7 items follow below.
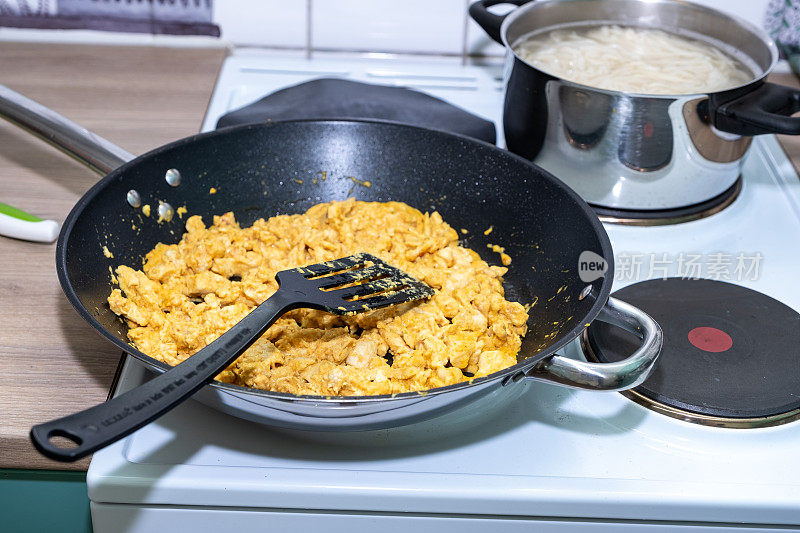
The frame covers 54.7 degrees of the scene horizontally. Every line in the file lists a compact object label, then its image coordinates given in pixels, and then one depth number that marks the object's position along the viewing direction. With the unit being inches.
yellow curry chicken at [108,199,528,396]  32.3
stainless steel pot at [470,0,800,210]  39.8
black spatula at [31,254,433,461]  21.4
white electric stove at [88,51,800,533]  28.5
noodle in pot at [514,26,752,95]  46.0
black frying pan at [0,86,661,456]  27.5
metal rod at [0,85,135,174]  38.5
